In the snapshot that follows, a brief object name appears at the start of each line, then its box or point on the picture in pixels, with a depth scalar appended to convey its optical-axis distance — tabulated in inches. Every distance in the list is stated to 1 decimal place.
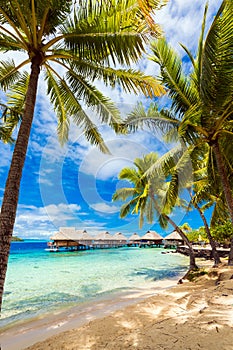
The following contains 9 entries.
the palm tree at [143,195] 625.9
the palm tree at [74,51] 146.3
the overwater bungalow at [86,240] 1749.0
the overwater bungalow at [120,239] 2163.1
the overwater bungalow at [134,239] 2203.4
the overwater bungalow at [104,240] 1954.0
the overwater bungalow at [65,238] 1669.5
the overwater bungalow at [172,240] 1760.2
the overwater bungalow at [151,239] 2102.6
